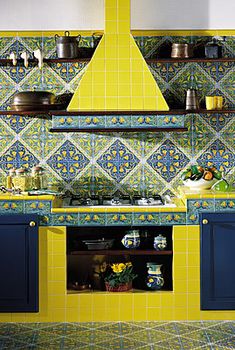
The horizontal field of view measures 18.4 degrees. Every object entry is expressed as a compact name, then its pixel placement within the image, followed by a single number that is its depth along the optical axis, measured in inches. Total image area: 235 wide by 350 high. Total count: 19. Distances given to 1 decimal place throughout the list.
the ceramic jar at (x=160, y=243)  210.5
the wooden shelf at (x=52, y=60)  222.5
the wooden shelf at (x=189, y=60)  222.4
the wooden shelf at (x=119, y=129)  216.5
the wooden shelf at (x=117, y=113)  214.8
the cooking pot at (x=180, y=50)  221.8
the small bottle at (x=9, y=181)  216.8
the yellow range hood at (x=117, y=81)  216.4
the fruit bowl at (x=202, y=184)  216.1
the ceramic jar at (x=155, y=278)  211.9
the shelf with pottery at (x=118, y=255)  210.8
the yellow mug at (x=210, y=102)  223.6
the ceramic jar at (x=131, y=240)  210.4
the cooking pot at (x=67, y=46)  221.8
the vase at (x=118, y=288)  210.7
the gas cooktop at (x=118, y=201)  217.8
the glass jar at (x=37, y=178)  220.5
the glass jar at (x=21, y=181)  216.1
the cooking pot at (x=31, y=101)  220.4
